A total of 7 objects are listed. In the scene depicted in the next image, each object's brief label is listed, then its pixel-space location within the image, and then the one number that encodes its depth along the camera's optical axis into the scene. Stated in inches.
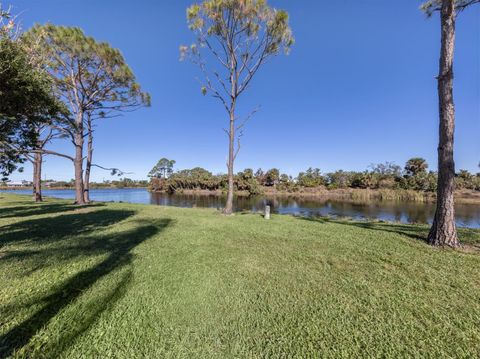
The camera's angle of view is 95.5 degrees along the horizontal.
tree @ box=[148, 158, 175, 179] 3312.0
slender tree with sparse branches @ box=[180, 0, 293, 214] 379.9
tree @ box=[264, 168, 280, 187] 2345.0
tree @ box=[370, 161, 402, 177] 2156.3
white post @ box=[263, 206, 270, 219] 344.2
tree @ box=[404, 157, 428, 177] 1754.4
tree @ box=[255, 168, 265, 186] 2448.3
